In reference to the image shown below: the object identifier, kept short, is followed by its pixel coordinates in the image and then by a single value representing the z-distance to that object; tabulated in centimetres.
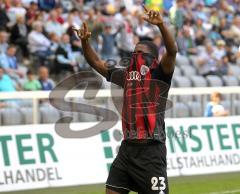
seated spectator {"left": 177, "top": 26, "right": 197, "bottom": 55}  2120
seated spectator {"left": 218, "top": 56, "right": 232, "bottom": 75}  2128
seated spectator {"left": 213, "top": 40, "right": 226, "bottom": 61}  2161
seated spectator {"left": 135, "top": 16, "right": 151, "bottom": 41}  2023
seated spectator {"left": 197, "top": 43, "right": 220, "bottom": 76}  2081
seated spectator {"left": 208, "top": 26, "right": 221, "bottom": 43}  2314
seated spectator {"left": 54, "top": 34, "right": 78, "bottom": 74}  1728
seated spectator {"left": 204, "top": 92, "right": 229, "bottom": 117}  1554
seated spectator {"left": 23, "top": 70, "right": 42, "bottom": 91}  1546
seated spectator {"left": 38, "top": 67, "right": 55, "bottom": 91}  1577
